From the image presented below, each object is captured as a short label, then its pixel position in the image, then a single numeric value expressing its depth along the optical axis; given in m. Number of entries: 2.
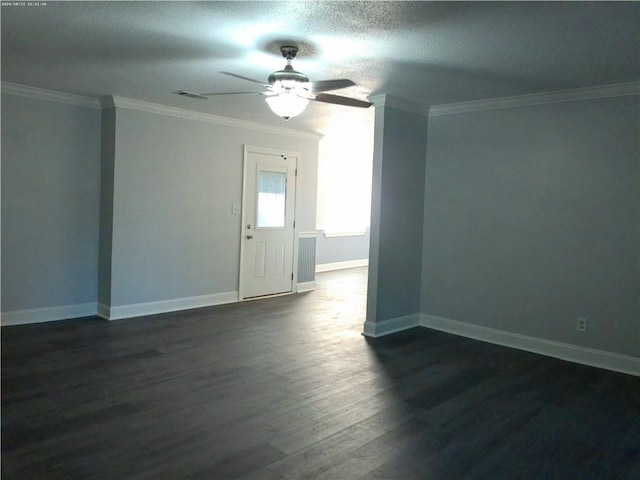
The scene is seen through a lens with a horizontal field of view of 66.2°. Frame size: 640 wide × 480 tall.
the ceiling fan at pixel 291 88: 3.17
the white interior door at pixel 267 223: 6.61
